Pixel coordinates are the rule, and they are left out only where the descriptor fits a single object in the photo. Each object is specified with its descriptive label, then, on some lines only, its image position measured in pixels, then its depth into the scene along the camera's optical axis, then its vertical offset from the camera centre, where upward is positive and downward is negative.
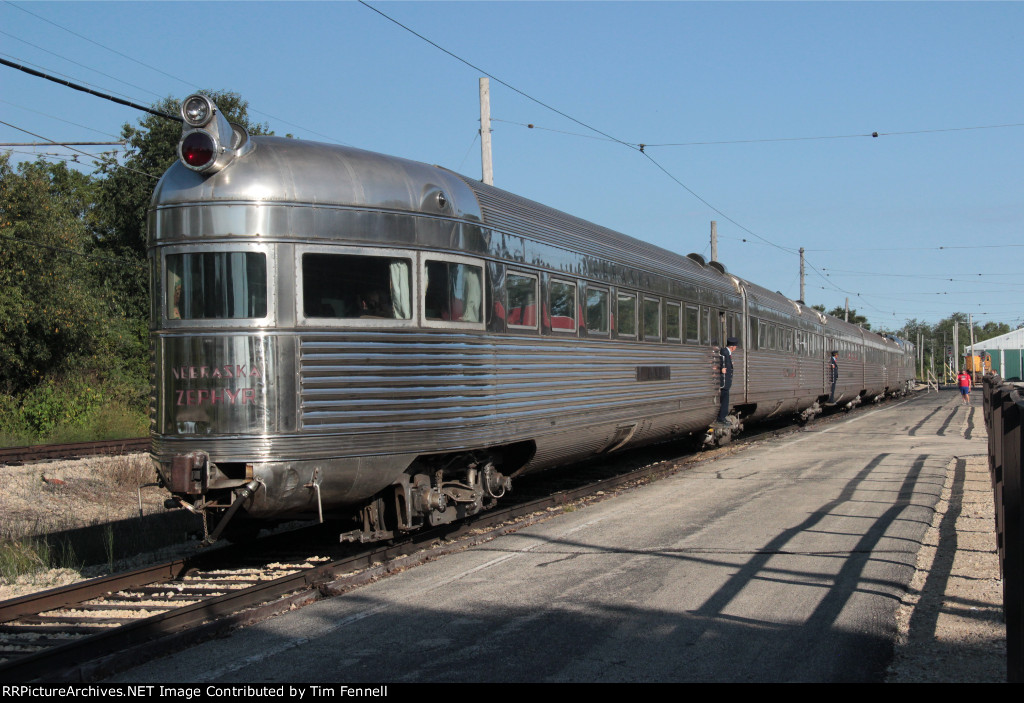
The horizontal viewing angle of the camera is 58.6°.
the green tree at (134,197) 32.50 +6.50
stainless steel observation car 7.05 +0.29
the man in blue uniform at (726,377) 16.16 -0.25
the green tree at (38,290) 23.55 +2.28
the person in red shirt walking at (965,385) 37.97 -1.12
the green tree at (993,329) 164.38 +5.18
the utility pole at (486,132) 16.47 +4.38
